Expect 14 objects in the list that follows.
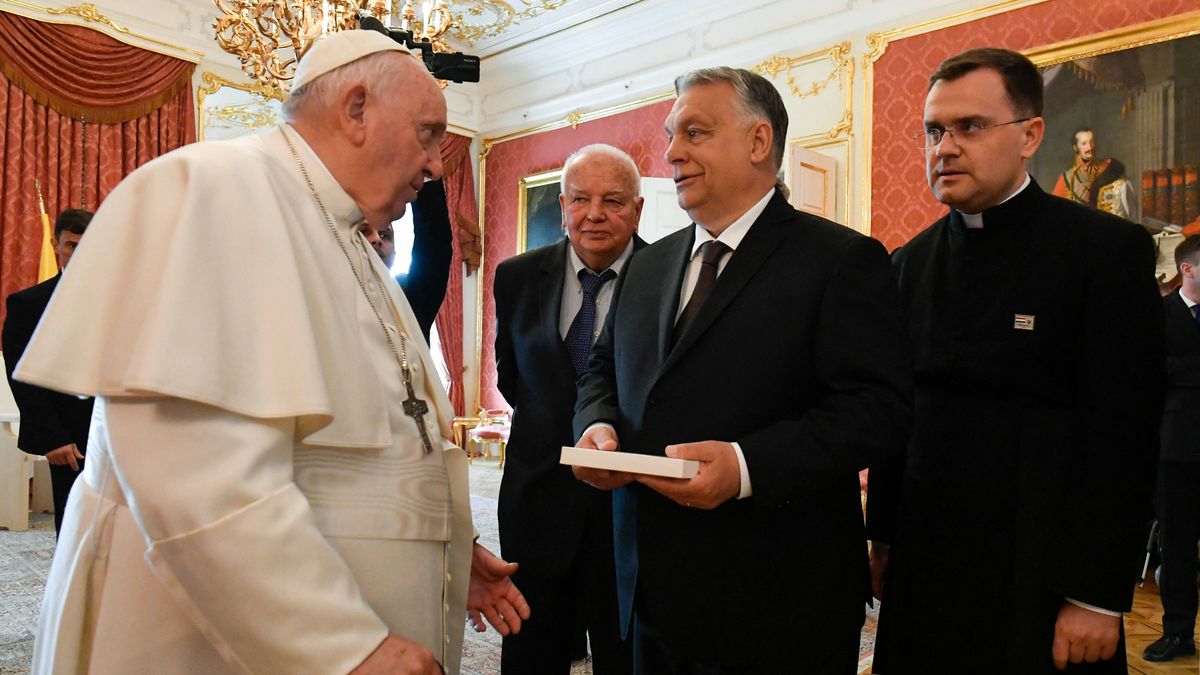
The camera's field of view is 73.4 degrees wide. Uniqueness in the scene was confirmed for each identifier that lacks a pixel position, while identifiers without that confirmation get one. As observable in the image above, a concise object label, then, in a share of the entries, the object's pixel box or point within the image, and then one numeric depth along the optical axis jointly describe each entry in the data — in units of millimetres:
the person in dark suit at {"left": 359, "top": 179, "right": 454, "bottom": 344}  2311
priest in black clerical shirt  1508
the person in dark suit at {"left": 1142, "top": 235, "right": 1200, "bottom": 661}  3734
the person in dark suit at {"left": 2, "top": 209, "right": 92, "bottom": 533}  3338
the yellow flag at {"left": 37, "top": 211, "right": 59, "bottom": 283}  6848
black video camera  3258
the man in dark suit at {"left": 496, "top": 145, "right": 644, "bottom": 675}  2234
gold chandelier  4242
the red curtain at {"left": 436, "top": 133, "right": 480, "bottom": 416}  10352
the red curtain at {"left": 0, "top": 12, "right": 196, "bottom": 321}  6863
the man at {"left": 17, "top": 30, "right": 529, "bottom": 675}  939
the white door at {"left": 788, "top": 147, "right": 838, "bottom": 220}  6602
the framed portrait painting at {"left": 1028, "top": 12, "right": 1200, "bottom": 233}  5277
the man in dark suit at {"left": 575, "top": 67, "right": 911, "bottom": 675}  1408
